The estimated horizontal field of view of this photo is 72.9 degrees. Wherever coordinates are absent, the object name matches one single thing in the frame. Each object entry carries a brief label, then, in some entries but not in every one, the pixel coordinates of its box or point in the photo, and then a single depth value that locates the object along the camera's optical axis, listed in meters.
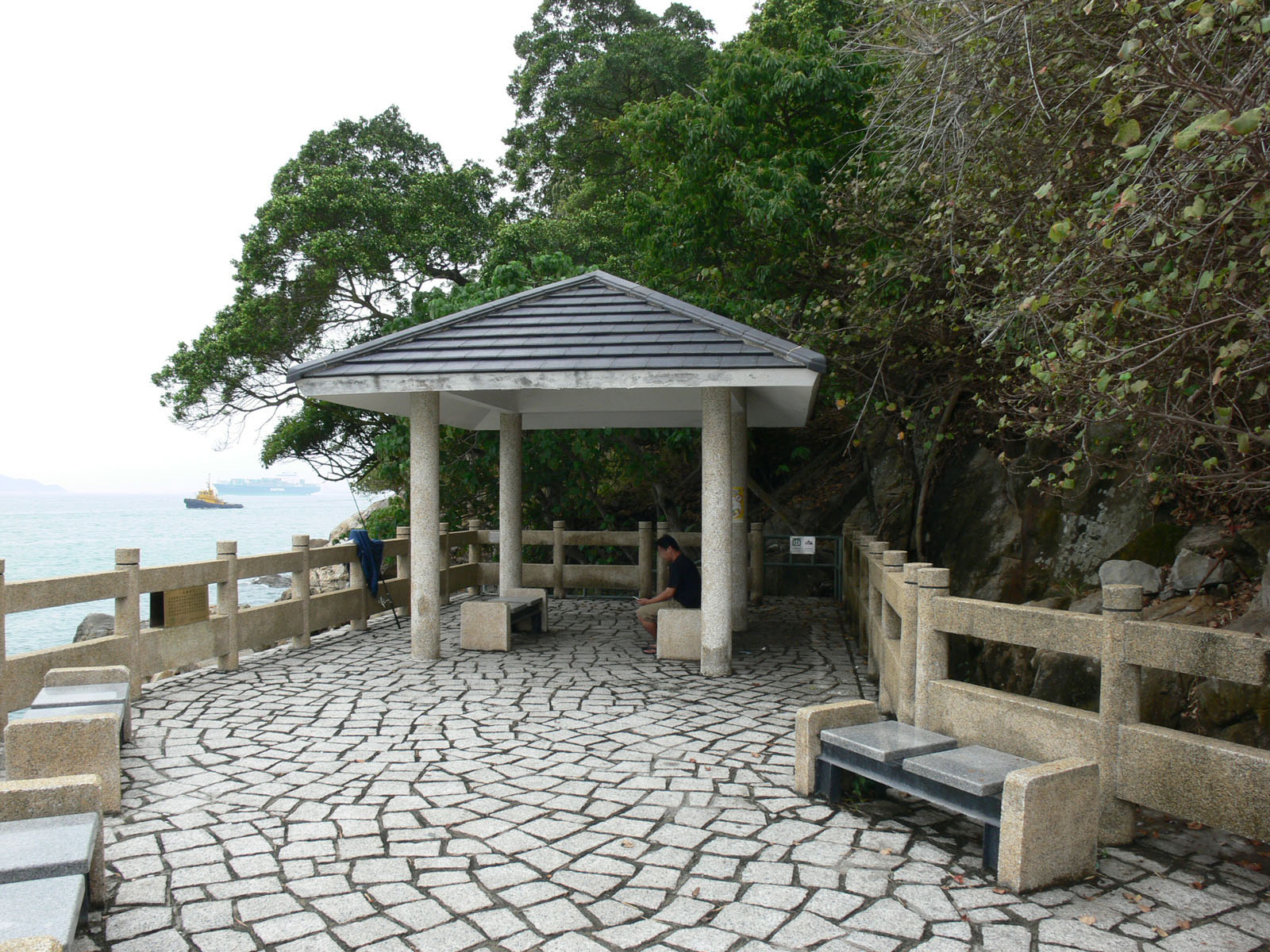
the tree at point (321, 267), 18.77
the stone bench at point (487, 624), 10.14
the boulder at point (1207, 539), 7.69
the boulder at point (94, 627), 18.50
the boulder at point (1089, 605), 8.24
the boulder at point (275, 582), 40.26
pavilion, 8.46
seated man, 10.03
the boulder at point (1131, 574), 8.15
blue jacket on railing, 11.46
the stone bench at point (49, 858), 2.83
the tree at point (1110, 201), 3.64
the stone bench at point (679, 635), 9.54
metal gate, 15.80
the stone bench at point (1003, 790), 3.92
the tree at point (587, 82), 21.94
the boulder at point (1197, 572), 7.48
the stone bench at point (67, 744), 4.73
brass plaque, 8.41
